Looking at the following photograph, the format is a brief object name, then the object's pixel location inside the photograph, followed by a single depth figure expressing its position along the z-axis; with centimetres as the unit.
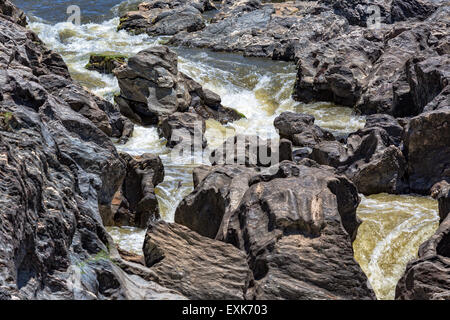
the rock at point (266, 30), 2941
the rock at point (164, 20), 3366
